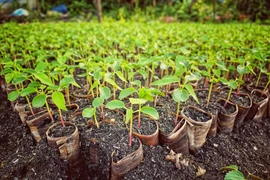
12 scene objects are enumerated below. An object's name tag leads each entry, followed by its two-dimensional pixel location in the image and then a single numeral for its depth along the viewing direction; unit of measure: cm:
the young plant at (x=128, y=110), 37
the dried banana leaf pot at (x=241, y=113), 56
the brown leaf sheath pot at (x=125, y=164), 38
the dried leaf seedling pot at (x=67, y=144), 42
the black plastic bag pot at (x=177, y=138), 45
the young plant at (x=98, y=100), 39
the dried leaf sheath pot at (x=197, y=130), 47
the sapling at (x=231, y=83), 49
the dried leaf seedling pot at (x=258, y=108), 59
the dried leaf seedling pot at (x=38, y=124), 48
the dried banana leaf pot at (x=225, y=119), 53
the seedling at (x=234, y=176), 33
